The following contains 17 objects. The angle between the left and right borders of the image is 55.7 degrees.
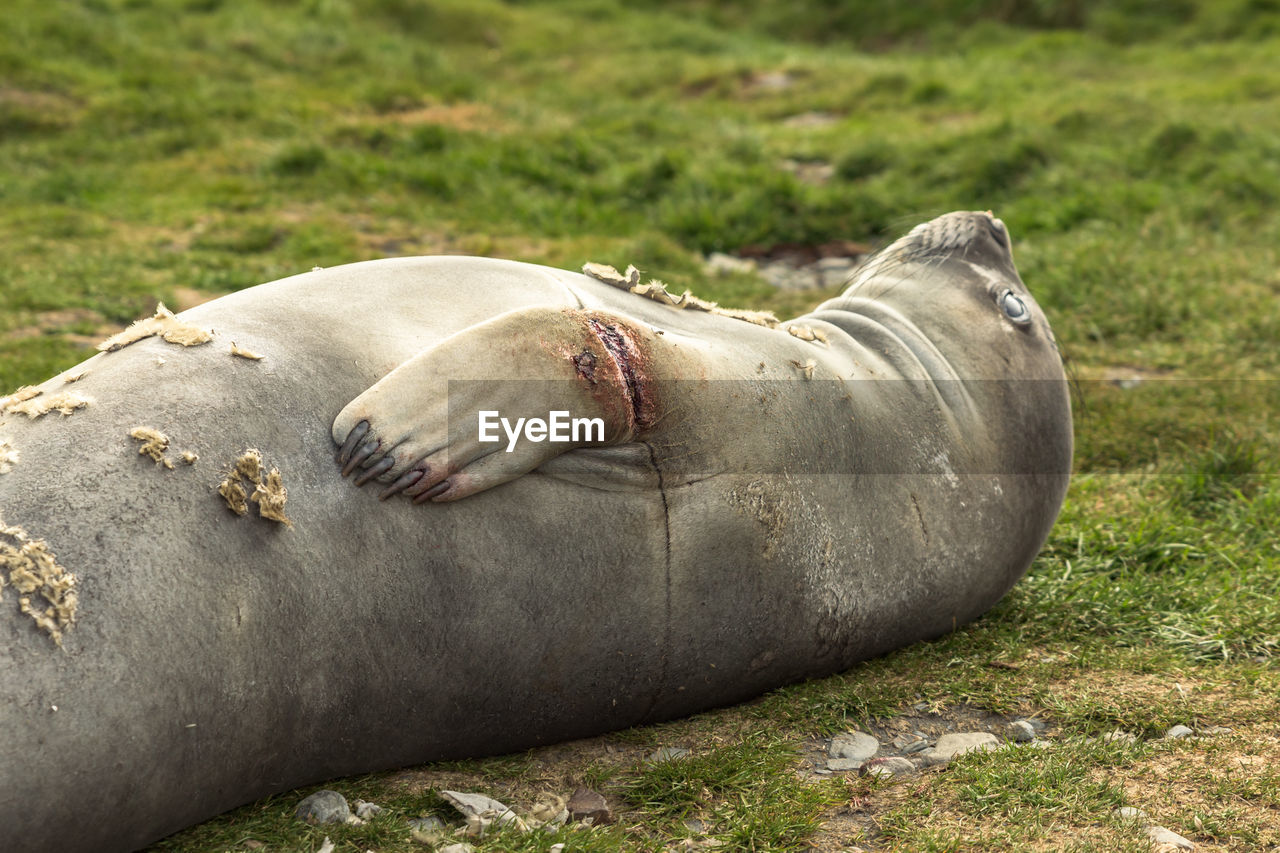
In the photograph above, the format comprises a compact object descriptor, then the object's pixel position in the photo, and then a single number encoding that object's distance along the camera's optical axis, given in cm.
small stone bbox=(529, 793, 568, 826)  245
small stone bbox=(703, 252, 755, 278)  697
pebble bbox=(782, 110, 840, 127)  1138
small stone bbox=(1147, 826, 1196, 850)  239
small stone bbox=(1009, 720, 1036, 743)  297
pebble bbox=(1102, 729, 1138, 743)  286
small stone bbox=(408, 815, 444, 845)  235
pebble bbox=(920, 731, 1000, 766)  286
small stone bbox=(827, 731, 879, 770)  287
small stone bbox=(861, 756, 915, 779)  276
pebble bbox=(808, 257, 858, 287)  701
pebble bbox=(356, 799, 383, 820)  241
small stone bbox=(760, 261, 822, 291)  686
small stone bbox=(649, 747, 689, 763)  273
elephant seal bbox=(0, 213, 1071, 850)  205
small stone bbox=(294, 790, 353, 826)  238
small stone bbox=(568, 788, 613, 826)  249
